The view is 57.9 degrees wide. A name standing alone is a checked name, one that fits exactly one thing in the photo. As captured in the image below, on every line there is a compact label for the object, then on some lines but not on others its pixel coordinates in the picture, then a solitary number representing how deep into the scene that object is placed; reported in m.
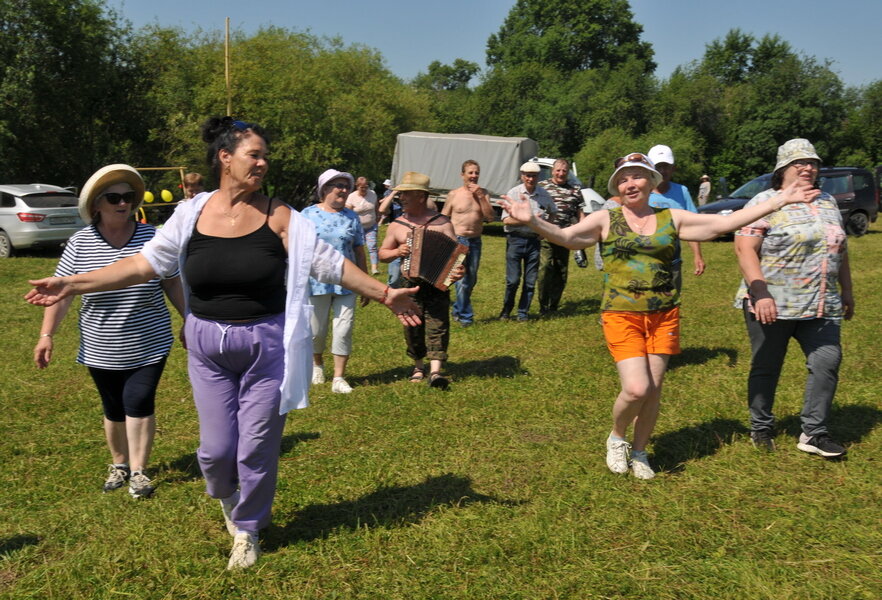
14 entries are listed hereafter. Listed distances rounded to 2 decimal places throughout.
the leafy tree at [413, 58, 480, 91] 107.38
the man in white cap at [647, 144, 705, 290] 7.41
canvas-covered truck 26.11
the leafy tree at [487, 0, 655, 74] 74.56
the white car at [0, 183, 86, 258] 18.16
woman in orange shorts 4.93
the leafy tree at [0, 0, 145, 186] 26.17
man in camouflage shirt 10.53
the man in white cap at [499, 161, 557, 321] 10.90
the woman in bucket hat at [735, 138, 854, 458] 5.29
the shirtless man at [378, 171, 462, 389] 7.21
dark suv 21.25
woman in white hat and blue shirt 7.38
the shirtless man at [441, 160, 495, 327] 9.62
